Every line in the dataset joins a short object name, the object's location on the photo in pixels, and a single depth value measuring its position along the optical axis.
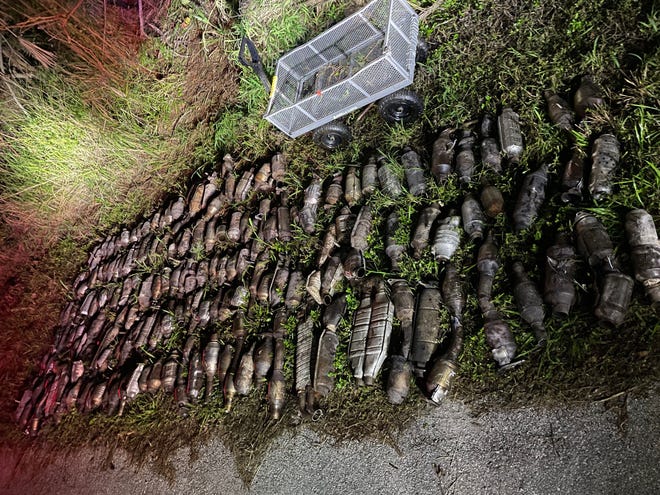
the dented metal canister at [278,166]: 3.93
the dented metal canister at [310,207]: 3.52
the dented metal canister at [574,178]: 2.56
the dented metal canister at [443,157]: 3.03
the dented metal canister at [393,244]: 2.97
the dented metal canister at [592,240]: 2.29
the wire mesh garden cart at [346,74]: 3.22
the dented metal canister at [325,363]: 2.89
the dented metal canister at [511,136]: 2.83
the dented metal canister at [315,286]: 3.19
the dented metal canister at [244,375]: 3.32
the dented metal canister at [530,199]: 2.63
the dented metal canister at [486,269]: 2.56
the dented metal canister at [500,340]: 2.42
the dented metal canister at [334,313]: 3.02
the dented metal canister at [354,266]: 3.05
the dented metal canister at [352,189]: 3.34
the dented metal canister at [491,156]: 2.88
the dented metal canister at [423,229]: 2.91
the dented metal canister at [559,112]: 2.75
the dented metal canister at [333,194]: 3.47
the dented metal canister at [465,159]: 2.93
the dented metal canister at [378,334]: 2.70
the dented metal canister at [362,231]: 3.11
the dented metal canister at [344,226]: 3.29
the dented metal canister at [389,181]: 3.17
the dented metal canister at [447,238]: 2.78
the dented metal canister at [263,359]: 3.28
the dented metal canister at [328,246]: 3.31
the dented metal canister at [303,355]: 3.01
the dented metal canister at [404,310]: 2.71
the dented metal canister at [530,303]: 2.38
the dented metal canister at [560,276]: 2.33
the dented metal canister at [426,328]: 2.61
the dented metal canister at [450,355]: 2.50
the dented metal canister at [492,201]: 2.73
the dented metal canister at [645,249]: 2.15
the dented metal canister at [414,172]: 3.09
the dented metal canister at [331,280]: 3.14
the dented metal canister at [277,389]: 3.12
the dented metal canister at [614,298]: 2.17
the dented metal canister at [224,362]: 3.52
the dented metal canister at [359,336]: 2.76
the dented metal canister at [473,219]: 2.76
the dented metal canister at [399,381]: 2.62
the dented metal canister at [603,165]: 2.46
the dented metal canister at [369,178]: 3.27
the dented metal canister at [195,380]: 3.68
